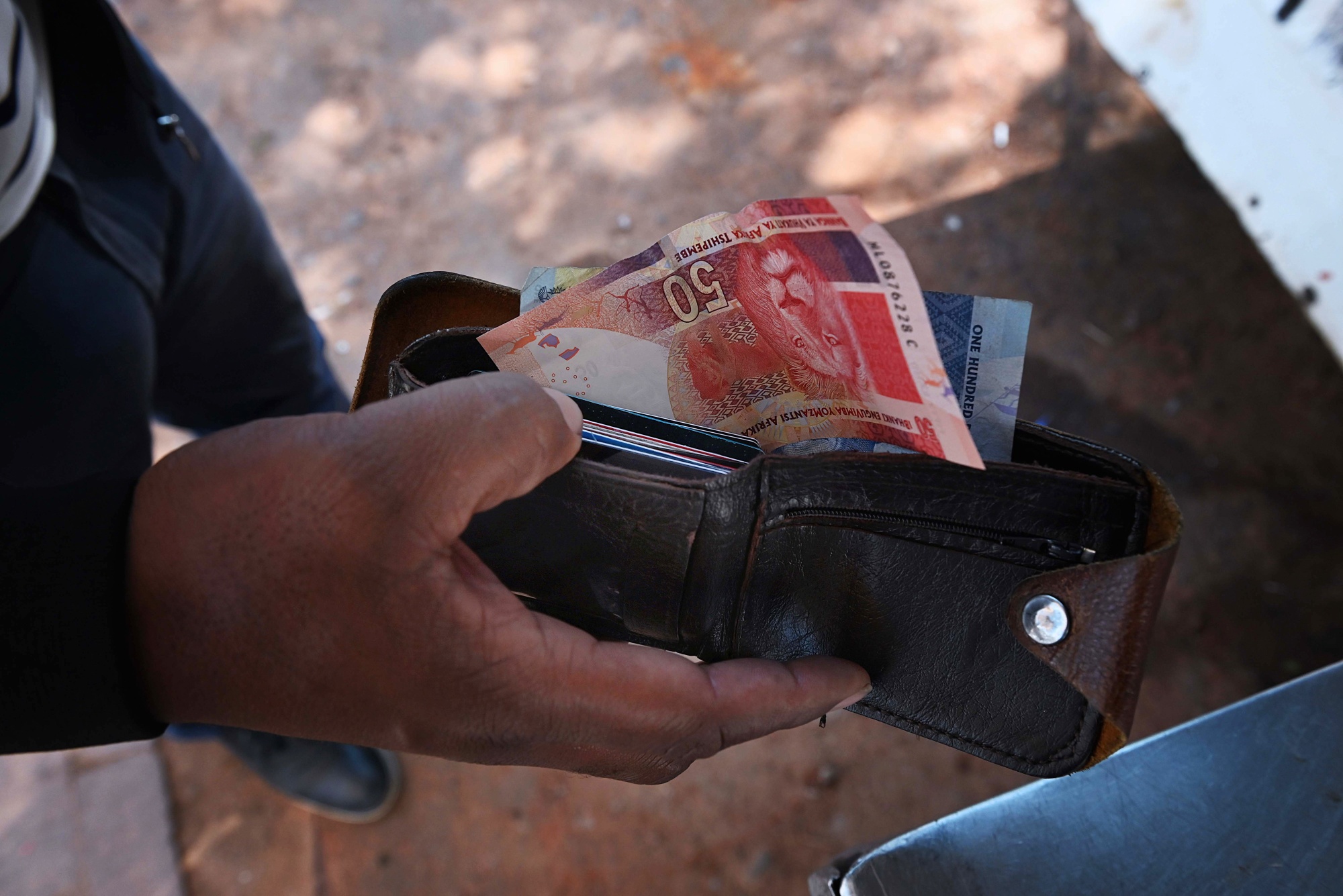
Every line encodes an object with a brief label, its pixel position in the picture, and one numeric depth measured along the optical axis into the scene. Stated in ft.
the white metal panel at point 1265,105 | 2.05
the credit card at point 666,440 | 0.97
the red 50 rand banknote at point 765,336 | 0.91
